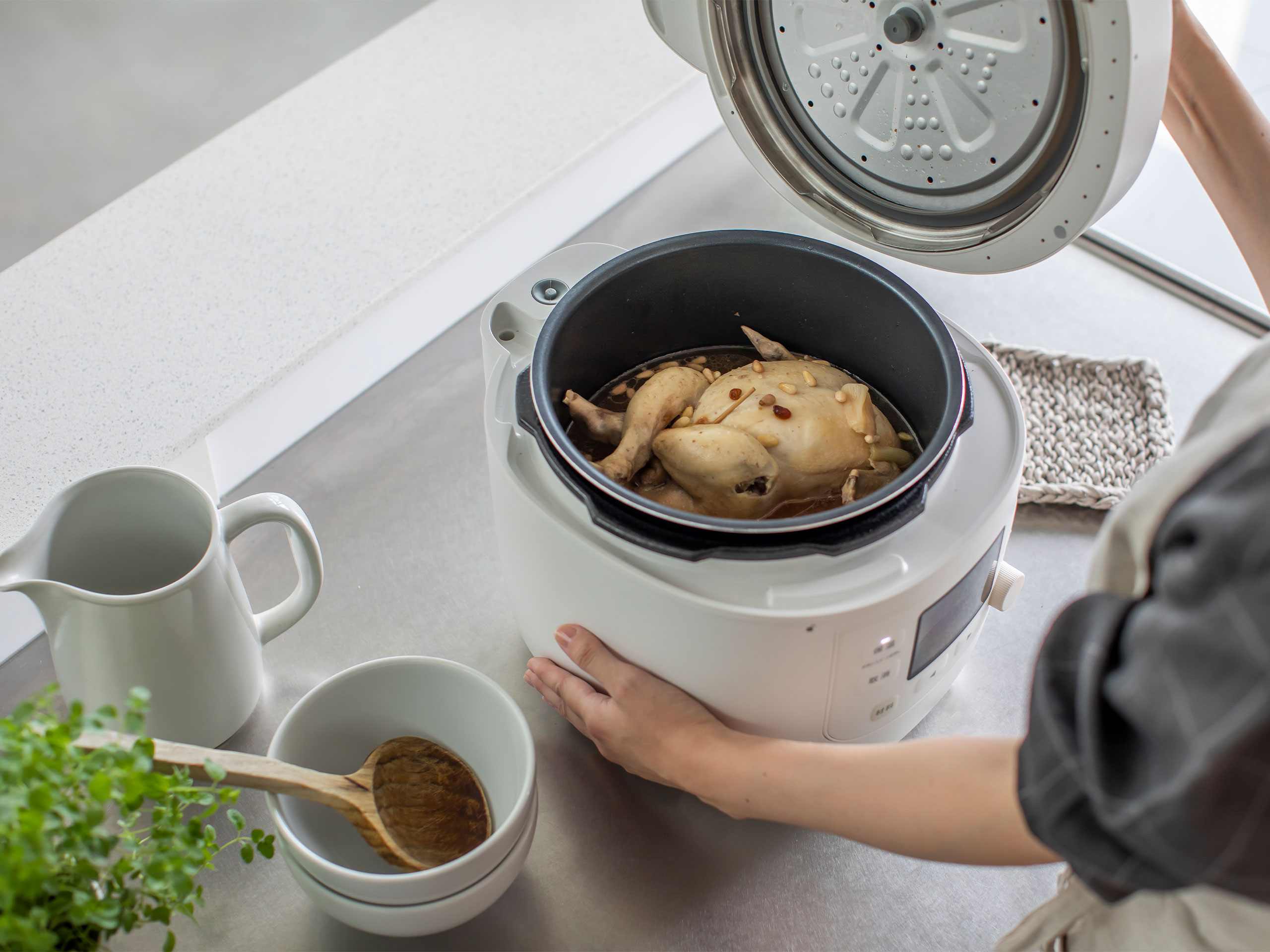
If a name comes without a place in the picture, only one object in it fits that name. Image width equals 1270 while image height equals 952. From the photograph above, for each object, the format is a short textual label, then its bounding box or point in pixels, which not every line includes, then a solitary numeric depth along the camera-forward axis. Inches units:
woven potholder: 41.6
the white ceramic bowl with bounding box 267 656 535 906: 28.4
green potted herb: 18.0
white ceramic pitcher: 27.8
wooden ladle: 25.6
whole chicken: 30.0
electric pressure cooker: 24.8
